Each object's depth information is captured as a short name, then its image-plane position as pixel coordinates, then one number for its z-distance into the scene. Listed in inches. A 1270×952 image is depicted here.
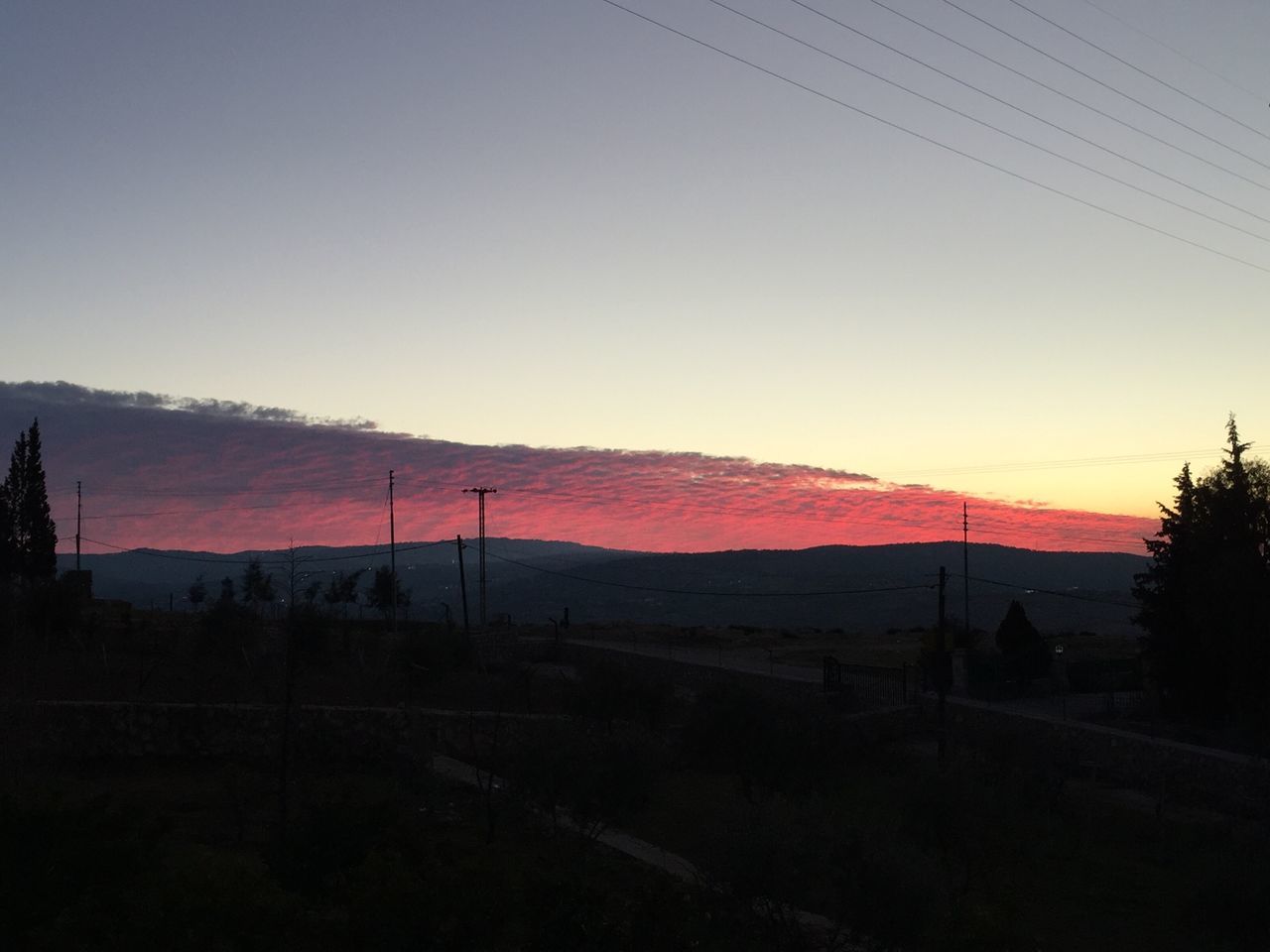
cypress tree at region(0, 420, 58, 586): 2429.9
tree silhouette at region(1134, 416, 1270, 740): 1168.2
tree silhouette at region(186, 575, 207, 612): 3371.1
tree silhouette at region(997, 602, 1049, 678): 1590.8
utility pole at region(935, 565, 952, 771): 1125.7
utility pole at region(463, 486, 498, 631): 2268.7
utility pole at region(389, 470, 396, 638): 2559.5
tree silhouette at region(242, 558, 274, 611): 2457.2
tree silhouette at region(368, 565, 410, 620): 2955.2
